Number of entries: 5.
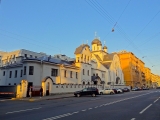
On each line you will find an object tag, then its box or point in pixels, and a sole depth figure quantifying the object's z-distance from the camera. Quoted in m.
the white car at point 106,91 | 38.41
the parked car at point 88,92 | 30.31
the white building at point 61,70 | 31.86
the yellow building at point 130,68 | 91.56
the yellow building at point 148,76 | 146.82
